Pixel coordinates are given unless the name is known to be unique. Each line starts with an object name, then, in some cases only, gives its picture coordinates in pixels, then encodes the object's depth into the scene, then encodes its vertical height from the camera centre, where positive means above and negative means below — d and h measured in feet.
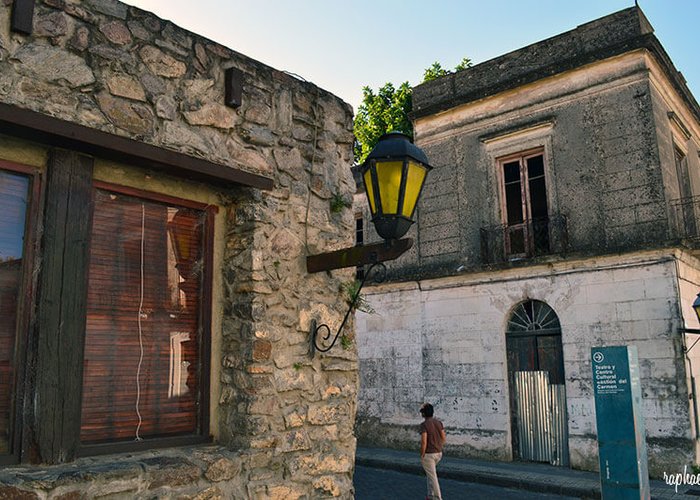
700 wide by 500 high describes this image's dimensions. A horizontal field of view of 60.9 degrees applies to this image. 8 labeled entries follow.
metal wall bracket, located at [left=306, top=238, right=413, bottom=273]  11.17 +2.14
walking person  25.04 -3.51
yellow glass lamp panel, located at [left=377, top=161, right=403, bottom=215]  11.60 +3.44
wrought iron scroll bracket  12.67 +0.62
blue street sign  22.98 -2.46
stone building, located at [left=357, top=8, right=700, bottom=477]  33.63 +6.82
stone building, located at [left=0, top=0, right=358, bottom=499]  9.22 +1.80
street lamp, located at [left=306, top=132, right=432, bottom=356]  11.54 +3.38
